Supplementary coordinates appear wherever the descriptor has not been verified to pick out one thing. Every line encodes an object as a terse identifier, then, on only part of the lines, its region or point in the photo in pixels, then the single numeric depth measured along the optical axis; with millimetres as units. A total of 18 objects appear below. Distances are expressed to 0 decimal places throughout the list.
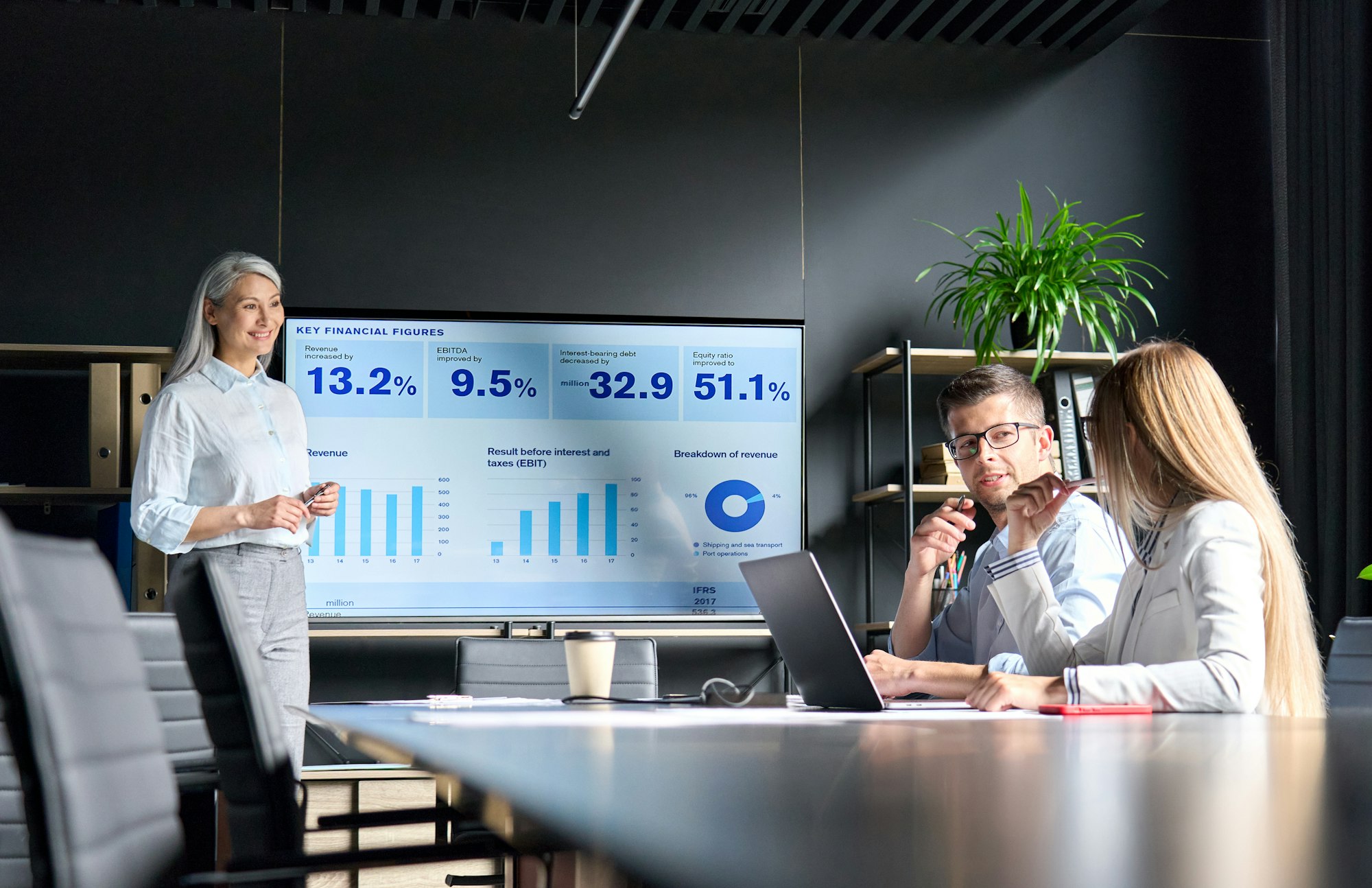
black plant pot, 4367
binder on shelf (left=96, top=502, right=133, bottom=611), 3975
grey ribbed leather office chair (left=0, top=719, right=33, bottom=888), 1766
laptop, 1634
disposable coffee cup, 2102
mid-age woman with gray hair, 2883
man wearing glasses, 2291
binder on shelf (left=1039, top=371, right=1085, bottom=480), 4355
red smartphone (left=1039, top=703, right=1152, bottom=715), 1392
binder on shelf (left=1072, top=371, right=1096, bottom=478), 4375
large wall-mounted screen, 4324
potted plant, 4227
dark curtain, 4195
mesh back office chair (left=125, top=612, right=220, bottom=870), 2129
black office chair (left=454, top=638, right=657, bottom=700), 2893
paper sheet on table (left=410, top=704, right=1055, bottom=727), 1306
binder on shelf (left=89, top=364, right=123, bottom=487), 4008
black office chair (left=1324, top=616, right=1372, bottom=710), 2289
